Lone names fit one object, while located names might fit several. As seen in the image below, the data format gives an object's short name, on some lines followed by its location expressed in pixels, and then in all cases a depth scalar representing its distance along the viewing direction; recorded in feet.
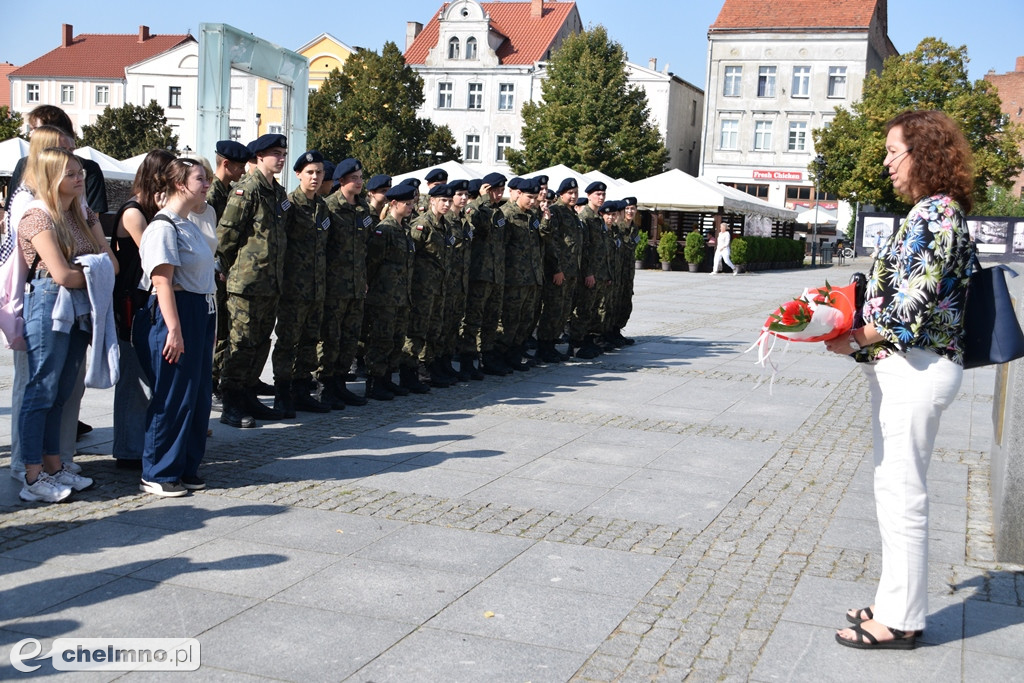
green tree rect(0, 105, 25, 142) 176.35
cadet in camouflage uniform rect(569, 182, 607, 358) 42.45
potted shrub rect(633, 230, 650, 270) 111.75
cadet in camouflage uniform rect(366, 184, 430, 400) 31.24
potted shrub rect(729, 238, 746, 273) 114.01
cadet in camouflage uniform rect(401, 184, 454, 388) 32.94
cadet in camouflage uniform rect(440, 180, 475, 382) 34.09
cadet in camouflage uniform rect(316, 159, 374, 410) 28.84
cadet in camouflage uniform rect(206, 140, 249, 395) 26.30
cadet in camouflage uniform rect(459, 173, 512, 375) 35.78
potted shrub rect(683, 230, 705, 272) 111.75
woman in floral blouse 13.41
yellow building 232.16
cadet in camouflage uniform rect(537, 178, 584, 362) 40.01
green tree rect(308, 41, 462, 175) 176.35
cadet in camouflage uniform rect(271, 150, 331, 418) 27.27
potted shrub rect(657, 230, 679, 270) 112.16
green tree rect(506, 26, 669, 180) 179.73
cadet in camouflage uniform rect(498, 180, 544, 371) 37.22
